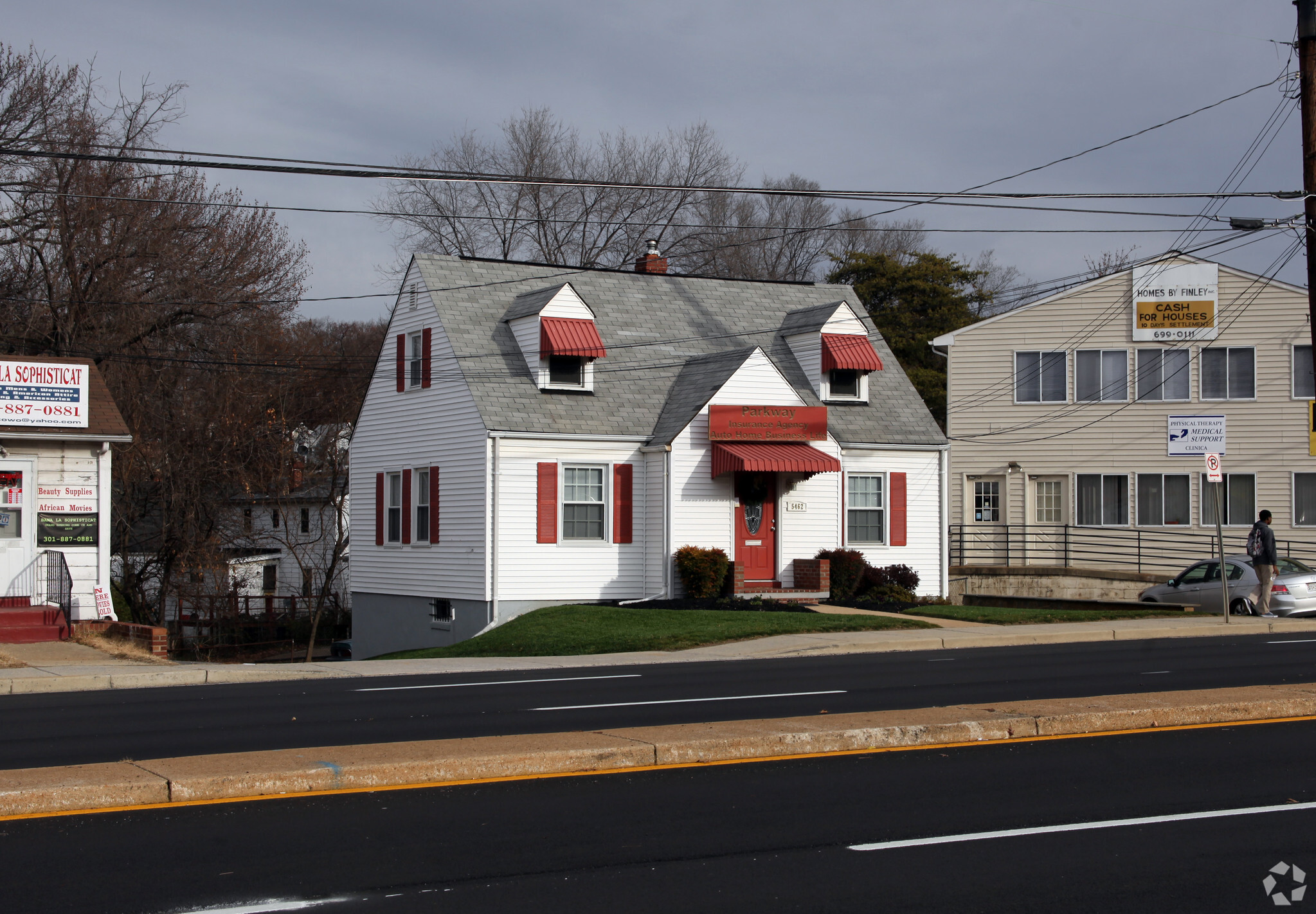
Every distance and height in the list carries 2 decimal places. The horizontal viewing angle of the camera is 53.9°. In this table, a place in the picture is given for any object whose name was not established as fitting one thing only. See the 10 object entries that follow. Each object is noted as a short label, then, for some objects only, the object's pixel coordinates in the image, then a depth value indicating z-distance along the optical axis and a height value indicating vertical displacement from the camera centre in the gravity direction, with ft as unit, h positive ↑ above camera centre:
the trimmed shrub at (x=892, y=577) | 92.84 -3.94
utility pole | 65.92 +22.10
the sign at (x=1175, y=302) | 117.60 +20.24
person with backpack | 73.56 -1.82
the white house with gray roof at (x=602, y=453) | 86.43 +4.84
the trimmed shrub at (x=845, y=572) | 91.04 -3.49
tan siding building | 116.06 +8.92
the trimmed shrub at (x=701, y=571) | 85.35 -3.24
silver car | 80.43 -4.24
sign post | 71.10 +2.73
